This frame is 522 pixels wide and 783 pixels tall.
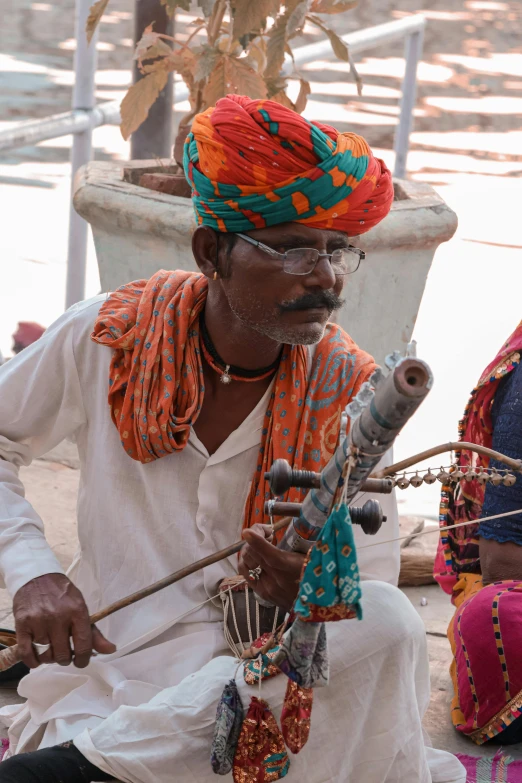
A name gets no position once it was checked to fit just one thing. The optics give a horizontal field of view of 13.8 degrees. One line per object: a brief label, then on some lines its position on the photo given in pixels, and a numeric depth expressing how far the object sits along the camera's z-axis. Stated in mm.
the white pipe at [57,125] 7415
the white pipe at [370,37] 8622
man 3931
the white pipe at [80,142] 8075
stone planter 7013
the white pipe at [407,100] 9922
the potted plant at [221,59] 6832
